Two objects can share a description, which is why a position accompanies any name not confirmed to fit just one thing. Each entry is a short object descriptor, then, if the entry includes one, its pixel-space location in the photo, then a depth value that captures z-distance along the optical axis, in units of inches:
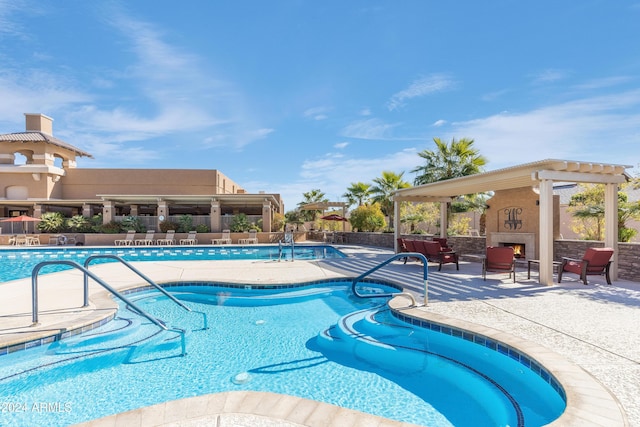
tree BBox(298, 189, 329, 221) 1529.3
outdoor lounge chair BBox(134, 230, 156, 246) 871.7
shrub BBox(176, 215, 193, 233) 925.8
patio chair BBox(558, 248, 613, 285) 313.9
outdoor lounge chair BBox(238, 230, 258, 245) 899.9
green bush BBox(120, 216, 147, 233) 913.2
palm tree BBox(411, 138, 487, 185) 683.4
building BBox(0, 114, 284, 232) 1087.6
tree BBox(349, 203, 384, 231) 874.8
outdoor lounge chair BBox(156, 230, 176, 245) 873.5
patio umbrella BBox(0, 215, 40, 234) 847.7
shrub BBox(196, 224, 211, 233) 928.3
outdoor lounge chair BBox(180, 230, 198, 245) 893.2
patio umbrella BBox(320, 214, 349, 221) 938.7
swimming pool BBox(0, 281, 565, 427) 135.3
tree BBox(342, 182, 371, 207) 1102.5
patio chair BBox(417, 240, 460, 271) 402.9
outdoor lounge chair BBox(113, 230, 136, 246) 870.4
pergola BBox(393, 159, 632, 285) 315.3
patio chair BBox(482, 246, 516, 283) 329.7
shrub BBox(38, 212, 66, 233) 909.8
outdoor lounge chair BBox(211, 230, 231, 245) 892.2
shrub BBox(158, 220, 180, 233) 912.9
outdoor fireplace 465.4
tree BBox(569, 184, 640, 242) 424.2
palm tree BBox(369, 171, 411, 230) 930.1
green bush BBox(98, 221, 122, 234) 903.1
